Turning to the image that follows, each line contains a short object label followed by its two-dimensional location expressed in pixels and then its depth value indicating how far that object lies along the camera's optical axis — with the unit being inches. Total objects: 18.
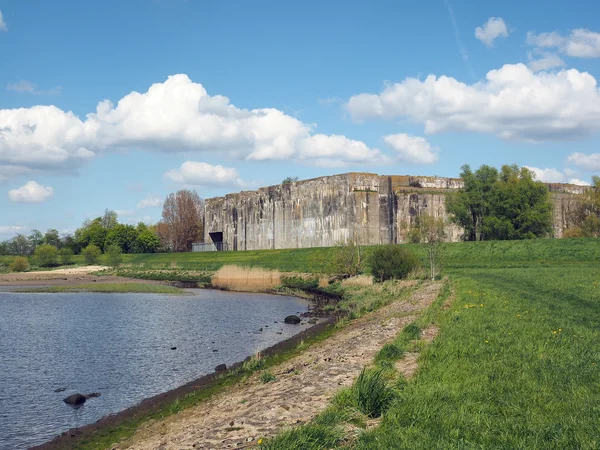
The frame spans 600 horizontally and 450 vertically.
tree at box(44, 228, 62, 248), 5369.1
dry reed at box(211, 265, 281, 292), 1990.7
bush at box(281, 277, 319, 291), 1862.7
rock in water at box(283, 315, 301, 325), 1082.7
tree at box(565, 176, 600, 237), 2596.0
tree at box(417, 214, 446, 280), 1404.5
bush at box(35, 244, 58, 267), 3619.6
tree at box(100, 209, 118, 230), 5831.7
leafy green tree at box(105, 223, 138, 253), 4402.1
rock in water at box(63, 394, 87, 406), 537.0
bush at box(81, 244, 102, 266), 3737.2
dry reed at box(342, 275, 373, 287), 1615.9
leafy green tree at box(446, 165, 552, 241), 2546.8
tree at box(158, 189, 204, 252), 4670.3
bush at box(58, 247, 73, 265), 3791.1
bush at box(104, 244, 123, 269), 3262.8
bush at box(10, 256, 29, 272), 3324.3
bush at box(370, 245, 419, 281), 1556.3
